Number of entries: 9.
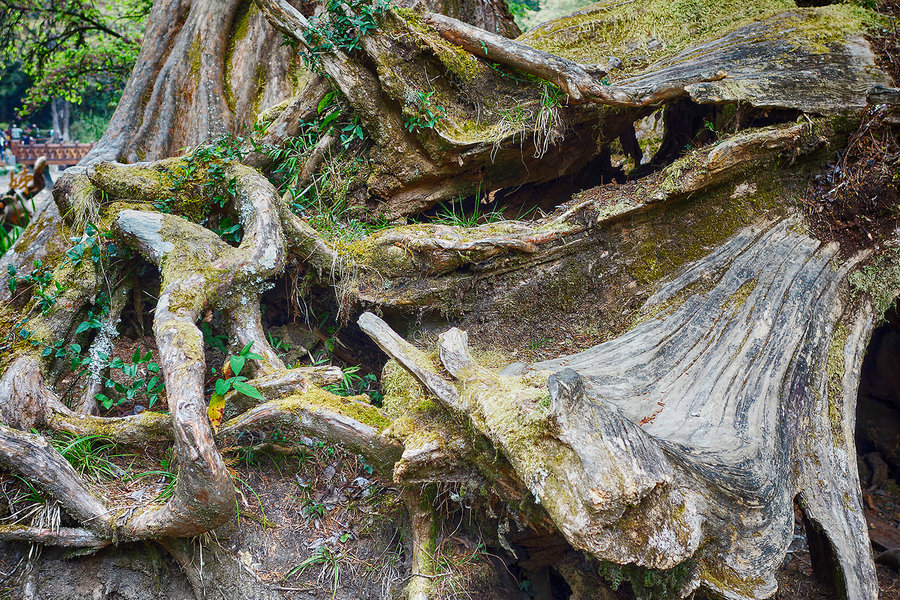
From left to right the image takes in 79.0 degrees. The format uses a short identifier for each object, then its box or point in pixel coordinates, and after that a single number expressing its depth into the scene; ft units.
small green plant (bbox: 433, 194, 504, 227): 13.89
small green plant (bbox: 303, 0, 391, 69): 12.46
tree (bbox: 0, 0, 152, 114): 25.88
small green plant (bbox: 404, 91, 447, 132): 12.78
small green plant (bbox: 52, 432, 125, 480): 10.02
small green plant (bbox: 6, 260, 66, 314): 11.41
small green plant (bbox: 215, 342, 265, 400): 9.62
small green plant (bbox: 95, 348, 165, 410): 11.15
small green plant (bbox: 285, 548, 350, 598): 9.91
